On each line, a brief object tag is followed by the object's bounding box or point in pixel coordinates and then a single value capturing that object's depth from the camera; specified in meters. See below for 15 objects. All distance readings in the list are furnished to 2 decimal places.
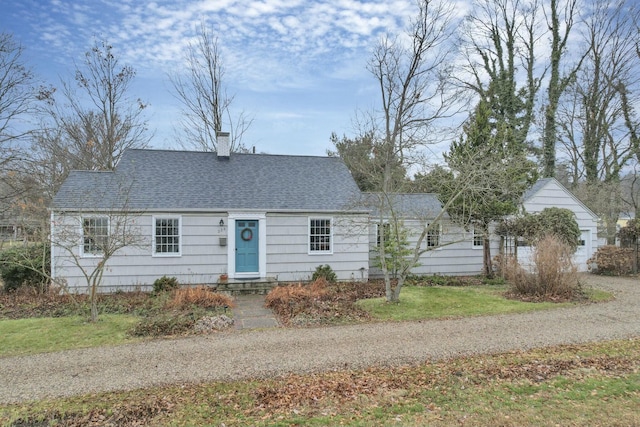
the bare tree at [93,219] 11.80
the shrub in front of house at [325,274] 13.53
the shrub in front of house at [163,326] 7.79
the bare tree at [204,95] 22.91
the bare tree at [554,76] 23.17
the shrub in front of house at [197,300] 9.53
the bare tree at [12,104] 13.59
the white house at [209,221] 12.37
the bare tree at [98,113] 22.16
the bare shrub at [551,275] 10.96
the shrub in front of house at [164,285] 11.91
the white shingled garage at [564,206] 16.81
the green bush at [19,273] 11.76
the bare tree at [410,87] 14.88
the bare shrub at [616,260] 16.70
